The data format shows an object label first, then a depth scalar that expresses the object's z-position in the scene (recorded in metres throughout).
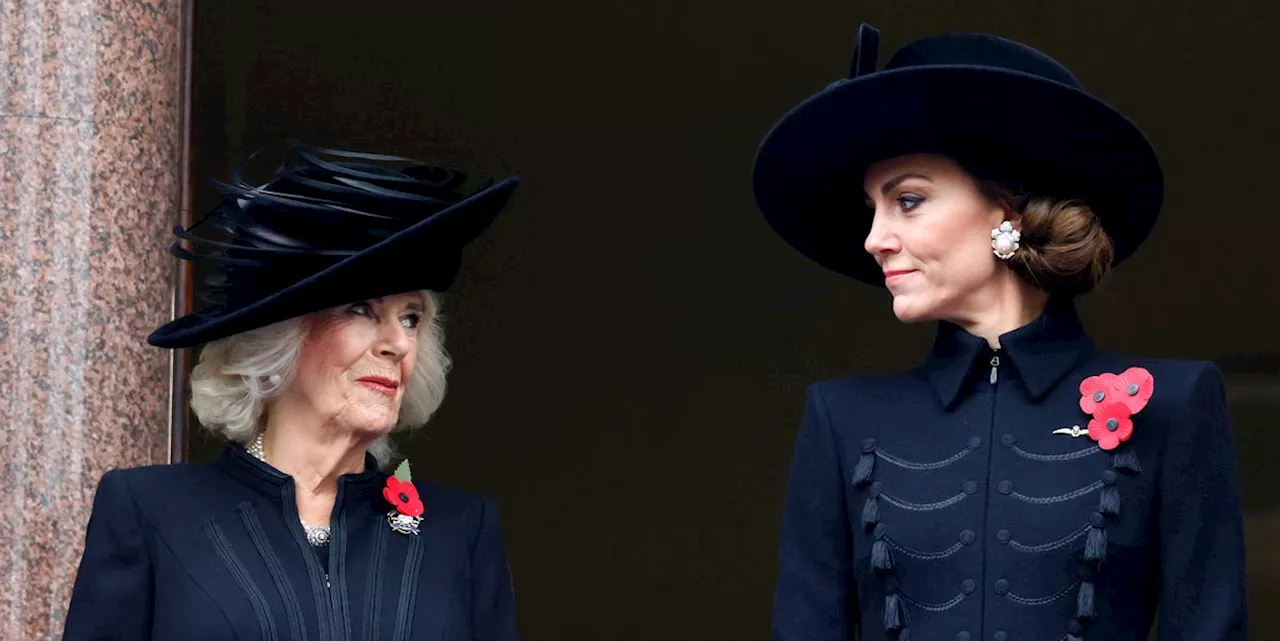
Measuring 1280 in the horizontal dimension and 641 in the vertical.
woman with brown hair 7.91
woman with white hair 8.28
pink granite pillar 10.13
